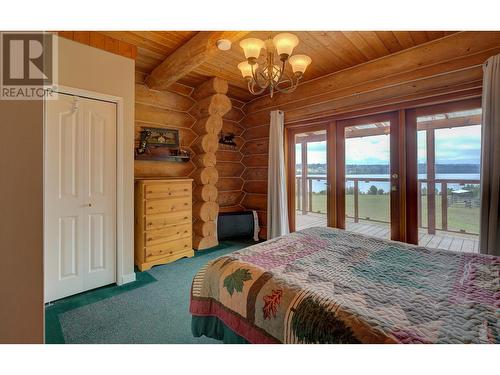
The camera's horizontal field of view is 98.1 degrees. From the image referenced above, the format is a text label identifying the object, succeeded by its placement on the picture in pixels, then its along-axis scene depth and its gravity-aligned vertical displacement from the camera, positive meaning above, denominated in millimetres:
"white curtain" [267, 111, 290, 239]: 3646 +59
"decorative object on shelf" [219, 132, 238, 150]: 4137 +883
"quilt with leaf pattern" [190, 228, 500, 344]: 817 -506
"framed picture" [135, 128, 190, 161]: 3191 +636
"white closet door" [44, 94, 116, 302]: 2105 -84
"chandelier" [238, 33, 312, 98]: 1670 +1096
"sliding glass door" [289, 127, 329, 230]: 3451 +151
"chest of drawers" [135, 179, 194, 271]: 2834 -469
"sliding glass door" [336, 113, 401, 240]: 2750 +150
